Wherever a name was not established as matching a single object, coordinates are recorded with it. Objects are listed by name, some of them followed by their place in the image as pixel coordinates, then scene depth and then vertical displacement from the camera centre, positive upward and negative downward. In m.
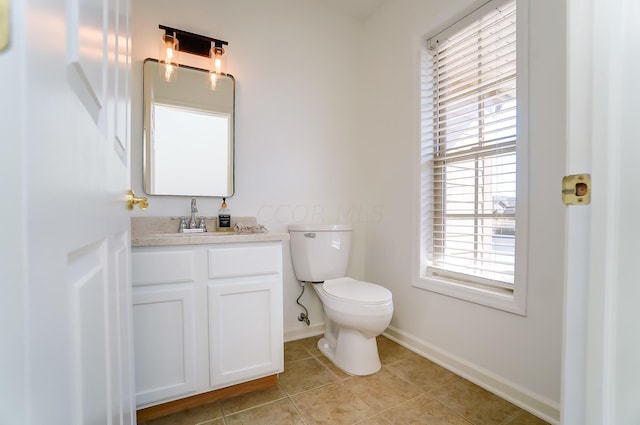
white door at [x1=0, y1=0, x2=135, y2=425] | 0.19 +0.00
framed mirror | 1.75 +0.50
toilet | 1.62 -0.53
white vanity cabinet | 1.26 -0.53
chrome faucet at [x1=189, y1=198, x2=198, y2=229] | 1.80 -0.04
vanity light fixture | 1.77 +1.05
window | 1.51 +0.30
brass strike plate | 0.51 +0.04
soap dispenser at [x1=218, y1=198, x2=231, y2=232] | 1.89 -0.07
